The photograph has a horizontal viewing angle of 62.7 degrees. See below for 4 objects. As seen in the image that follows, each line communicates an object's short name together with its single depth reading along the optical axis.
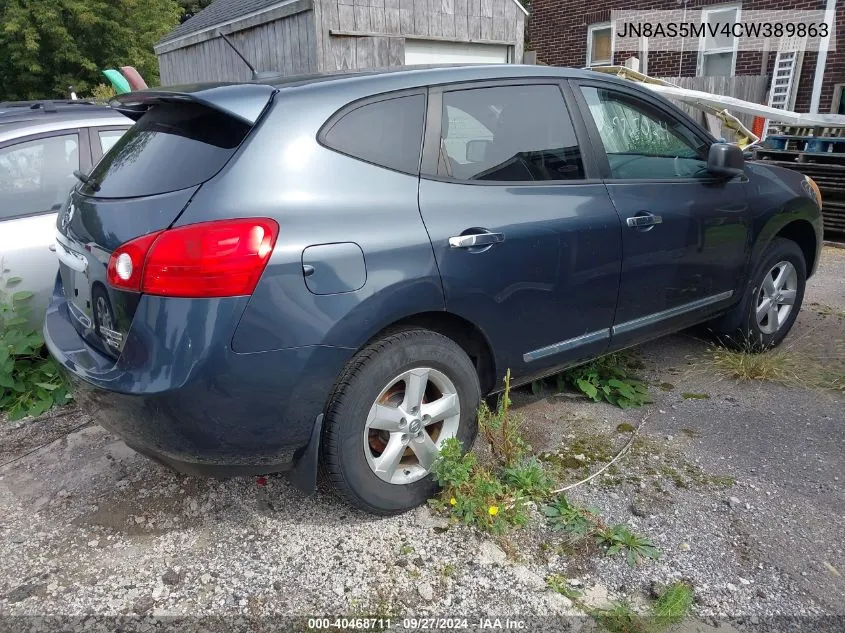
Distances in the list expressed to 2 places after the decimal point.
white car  3.97
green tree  22.53
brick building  10.86
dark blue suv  2.26
